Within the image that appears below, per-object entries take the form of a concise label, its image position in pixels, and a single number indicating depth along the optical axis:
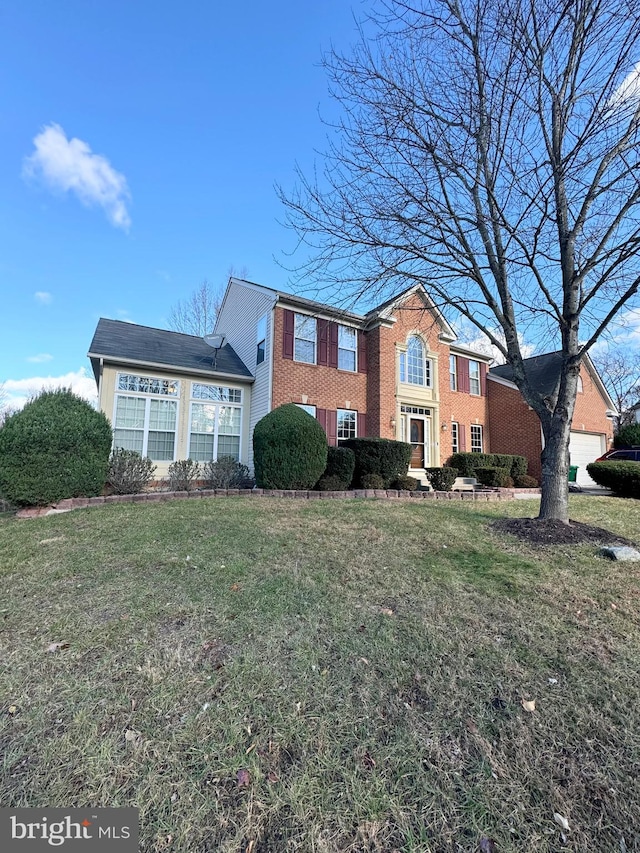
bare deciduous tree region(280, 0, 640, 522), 5.16
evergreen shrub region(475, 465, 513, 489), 13.63
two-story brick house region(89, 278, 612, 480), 11.63
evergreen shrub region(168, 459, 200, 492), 10.15
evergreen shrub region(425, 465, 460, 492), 12.42
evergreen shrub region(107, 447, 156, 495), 8.83
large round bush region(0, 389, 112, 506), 6.78
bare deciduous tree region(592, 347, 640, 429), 29.91
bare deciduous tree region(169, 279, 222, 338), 24.11
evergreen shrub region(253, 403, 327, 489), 9.20
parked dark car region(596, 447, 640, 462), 15.25
